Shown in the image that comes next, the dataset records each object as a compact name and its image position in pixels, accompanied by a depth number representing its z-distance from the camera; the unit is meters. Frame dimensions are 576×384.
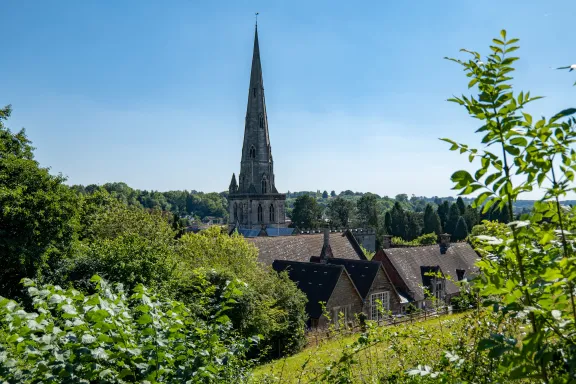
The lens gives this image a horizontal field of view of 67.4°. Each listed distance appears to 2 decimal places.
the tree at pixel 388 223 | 93.05
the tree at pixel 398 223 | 92.46
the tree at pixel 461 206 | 90.95
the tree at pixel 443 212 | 93.50
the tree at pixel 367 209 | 107.06
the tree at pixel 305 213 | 96.38
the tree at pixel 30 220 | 18.34
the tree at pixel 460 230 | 83.62
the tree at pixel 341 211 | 108.12
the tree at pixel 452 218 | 87.69
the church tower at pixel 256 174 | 67.62
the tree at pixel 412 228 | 92.12
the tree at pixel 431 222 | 87.88
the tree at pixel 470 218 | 87.19
